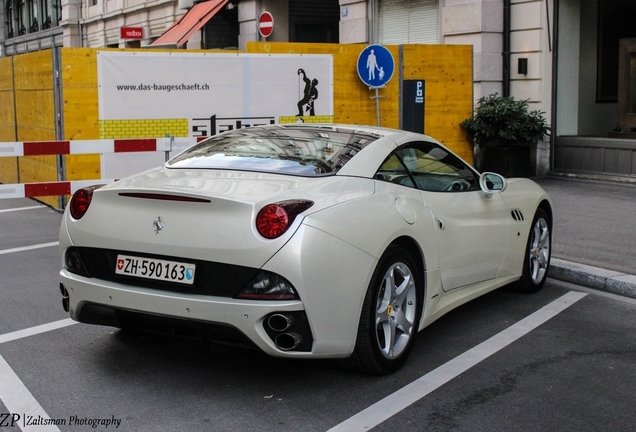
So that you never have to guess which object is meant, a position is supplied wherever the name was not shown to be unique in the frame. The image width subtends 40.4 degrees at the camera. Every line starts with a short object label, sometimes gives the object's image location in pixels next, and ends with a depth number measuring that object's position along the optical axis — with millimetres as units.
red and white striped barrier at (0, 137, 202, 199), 9773
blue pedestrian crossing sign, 14156
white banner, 11992
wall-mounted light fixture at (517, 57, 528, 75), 15750
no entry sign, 21844
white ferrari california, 4492
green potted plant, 15172
